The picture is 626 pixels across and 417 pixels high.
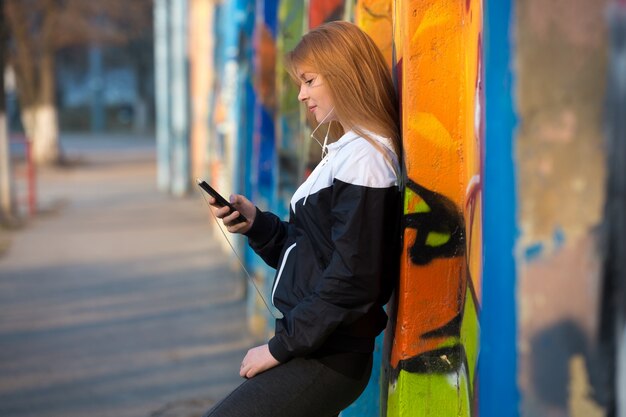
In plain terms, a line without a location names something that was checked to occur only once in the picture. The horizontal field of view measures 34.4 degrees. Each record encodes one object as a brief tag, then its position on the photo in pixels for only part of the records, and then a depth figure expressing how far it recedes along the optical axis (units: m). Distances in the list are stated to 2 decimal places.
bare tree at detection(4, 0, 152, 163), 23.33
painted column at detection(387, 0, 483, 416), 2.97
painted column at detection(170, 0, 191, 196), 18.30
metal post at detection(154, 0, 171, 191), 19.20
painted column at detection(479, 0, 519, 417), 2.55
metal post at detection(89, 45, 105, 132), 52.16
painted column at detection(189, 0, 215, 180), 16.02
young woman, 2.67
